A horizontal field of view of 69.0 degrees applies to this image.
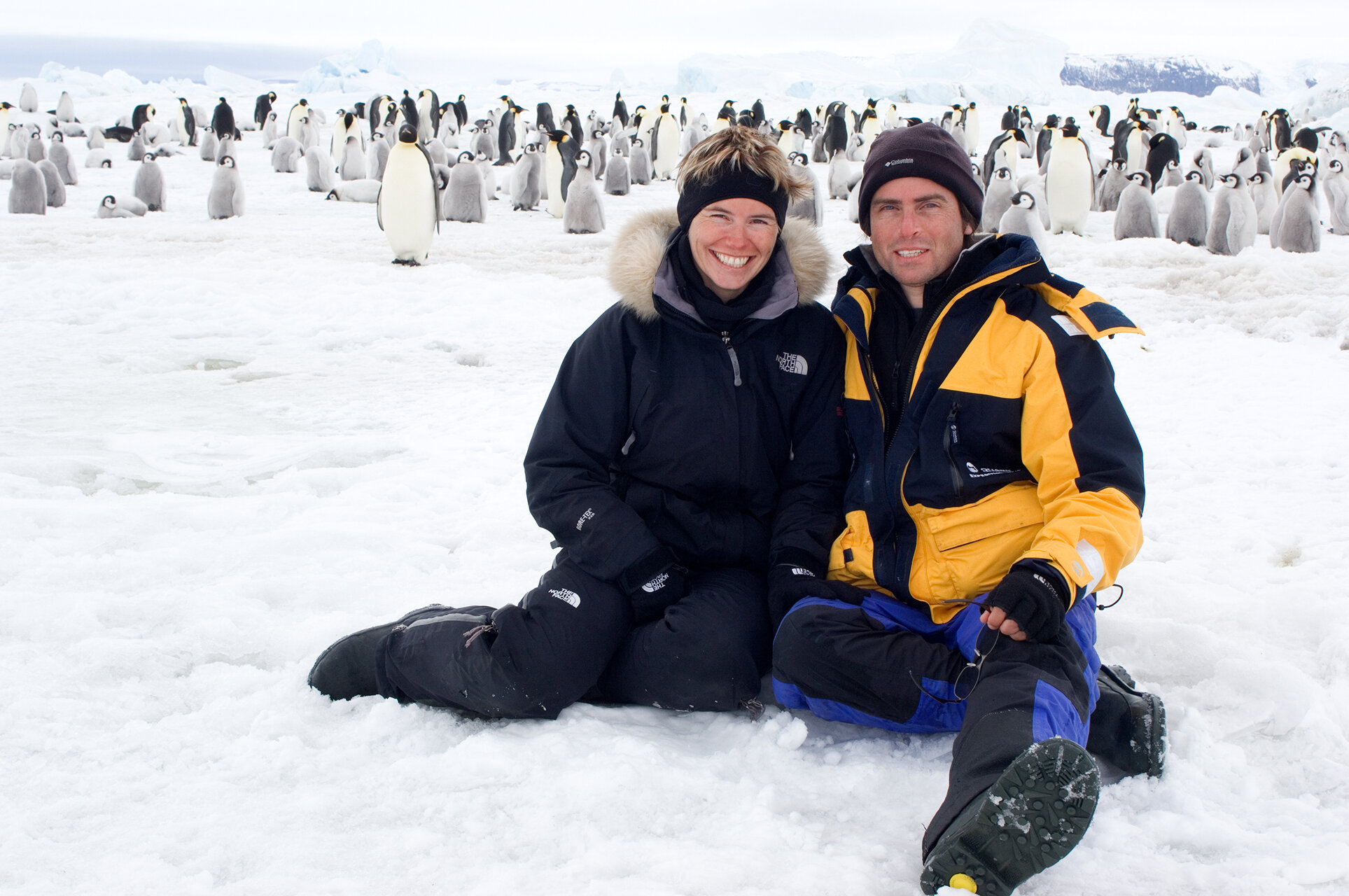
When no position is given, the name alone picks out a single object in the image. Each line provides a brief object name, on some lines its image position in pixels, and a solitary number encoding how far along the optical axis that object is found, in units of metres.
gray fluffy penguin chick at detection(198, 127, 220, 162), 15.66
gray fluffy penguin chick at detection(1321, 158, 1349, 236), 8.61
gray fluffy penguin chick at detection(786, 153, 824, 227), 8.66
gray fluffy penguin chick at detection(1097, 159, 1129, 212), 10.81
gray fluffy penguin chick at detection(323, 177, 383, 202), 11.16
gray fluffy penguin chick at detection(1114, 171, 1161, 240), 8.20
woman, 1.70
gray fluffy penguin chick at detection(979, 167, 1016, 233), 9.09
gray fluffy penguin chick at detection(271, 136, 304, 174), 14.38
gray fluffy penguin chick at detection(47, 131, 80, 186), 11.29
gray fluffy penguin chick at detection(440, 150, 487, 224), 9.43
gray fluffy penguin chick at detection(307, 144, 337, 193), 11.93
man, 1.42
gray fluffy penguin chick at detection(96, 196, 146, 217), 8.96
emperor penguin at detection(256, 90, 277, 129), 21.34
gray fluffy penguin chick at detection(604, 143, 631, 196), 12.36
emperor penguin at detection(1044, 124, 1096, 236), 9.16
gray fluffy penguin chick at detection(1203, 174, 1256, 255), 7.59
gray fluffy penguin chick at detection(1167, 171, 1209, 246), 7.99
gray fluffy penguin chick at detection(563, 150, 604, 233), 8.91
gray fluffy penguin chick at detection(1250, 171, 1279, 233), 8.77
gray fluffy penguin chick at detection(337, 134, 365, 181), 12.64
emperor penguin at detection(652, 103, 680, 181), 15.91
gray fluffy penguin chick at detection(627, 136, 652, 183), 13.91
